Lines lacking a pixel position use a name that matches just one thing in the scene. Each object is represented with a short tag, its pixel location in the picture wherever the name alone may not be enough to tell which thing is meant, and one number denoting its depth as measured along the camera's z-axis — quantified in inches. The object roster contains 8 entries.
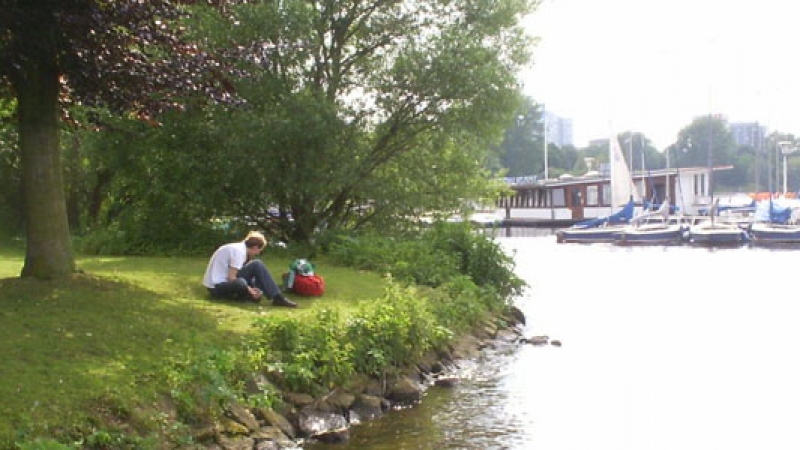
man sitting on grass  522.0
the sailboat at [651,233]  2418.8
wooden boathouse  3034.0
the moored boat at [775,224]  2278.5
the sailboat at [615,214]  2557.1
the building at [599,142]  6158.5
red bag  571.8
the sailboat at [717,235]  2292.1
